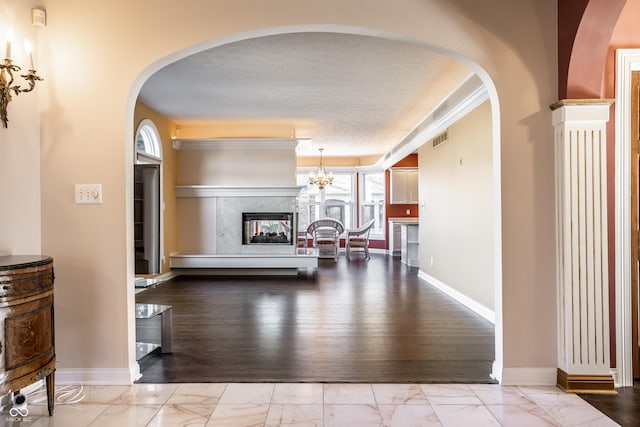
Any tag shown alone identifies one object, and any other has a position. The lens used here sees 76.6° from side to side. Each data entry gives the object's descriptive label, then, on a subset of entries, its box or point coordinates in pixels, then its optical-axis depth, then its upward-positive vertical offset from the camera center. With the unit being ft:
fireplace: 23.71 -0.64
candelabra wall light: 7.34 +2.60
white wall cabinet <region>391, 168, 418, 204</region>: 34.65 +2.68
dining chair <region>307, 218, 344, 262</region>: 31.71 -1.54
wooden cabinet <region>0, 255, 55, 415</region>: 6.32 -1.71
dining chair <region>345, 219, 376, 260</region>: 33.71 -1.87
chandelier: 32.07 +3.05
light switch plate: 8.61 +0.56
